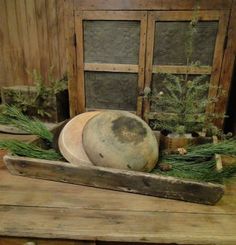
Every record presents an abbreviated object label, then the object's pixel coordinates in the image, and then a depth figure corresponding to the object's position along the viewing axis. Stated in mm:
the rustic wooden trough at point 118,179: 683
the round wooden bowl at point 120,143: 733
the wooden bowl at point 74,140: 780
